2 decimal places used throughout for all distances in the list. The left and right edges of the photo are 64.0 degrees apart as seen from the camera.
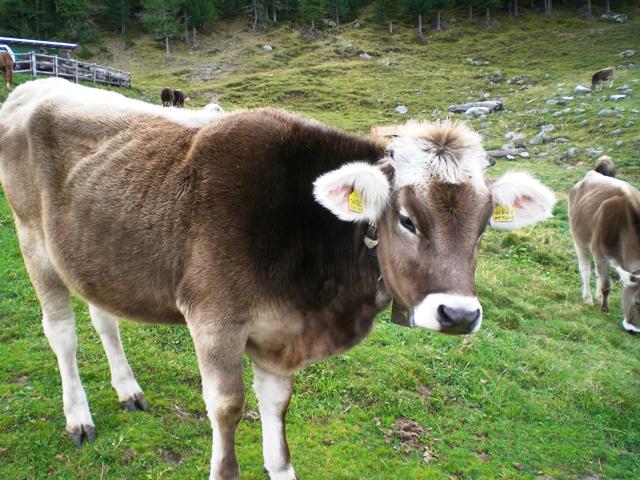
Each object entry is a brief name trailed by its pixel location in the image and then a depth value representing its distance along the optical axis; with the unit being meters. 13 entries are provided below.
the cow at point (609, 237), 9.51
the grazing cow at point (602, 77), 32.88
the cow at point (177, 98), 27.25
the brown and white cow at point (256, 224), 2.97
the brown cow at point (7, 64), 19.88
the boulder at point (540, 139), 23.33
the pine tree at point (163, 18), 61.94
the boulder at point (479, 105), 31.82
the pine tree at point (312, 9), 71.06
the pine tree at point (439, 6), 69.56
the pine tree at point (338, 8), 75.50
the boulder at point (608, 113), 24.27
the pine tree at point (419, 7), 69.56
